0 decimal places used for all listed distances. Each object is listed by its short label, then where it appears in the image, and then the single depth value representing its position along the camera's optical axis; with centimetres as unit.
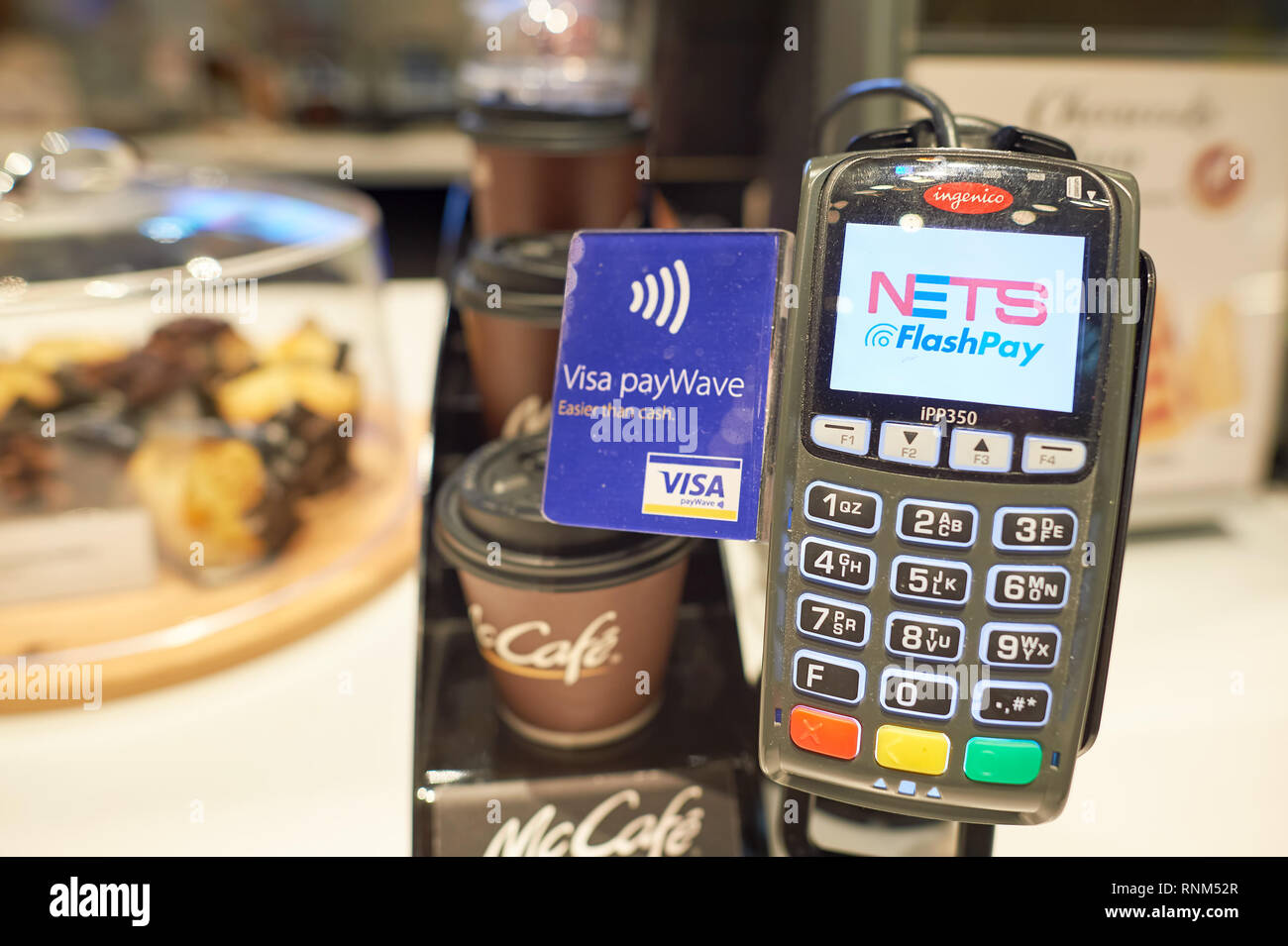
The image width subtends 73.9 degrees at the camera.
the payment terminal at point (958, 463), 37
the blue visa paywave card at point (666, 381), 41
